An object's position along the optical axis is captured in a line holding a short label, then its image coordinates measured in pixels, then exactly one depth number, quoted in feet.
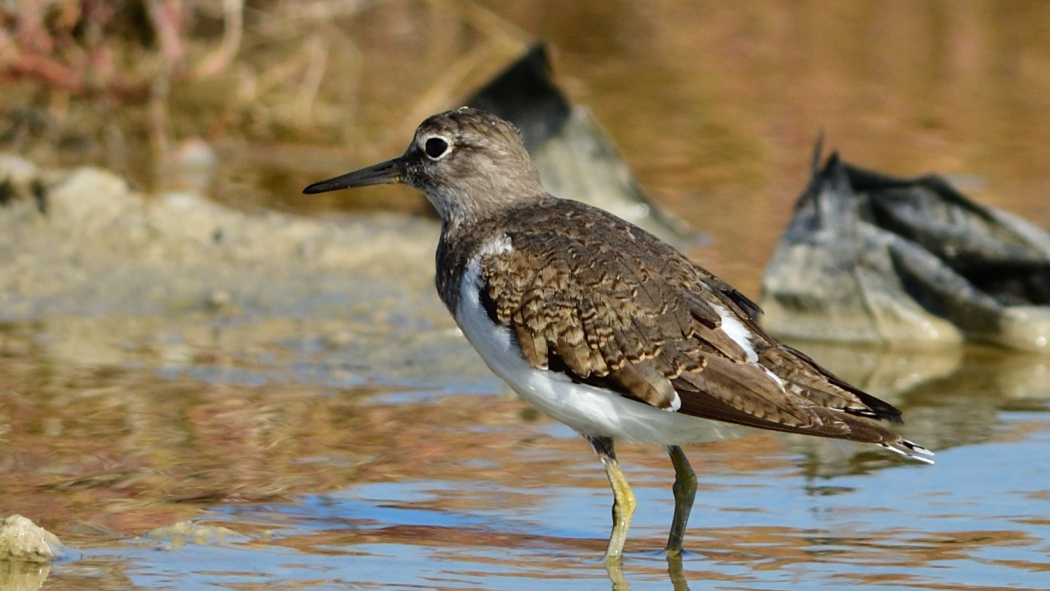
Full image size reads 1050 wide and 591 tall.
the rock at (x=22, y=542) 31.83
